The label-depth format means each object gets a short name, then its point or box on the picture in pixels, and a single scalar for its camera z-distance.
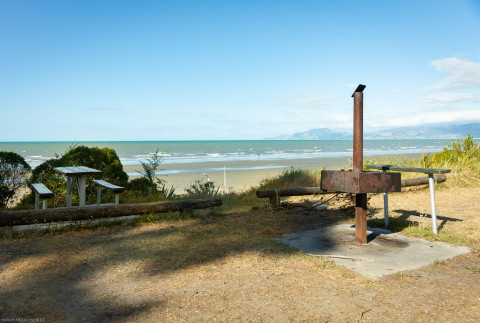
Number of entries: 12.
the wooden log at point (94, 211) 5.61
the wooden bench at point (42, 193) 6.01
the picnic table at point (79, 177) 6.68
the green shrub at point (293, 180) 10.66
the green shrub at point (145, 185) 9.84
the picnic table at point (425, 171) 4.95
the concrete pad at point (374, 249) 4.11
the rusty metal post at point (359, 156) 4.63
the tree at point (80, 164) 8.30
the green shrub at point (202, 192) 9.45
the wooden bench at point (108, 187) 7.03
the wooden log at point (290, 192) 7.82
